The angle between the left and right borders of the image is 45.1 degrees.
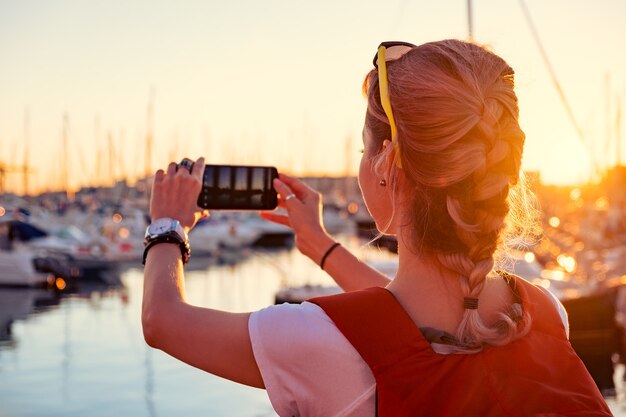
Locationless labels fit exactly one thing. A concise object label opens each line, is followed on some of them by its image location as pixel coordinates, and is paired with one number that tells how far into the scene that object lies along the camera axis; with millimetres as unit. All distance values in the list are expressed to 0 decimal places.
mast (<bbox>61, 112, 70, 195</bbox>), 59816
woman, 1293
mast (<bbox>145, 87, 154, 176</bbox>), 57781
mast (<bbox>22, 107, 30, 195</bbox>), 63275
